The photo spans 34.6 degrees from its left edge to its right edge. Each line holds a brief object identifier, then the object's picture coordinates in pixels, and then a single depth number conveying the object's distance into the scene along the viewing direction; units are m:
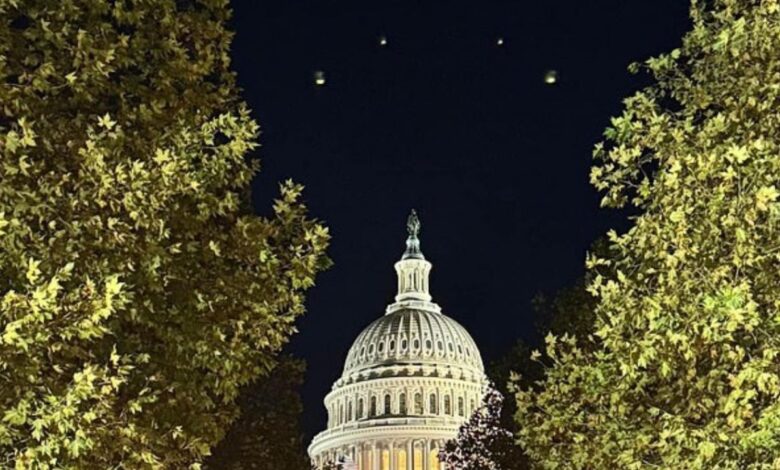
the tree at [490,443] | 37.19
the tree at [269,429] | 28.09
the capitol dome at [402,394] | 142.12
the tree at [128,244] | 10.46
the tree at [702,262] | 12.16
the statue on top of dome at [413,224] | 167.38
